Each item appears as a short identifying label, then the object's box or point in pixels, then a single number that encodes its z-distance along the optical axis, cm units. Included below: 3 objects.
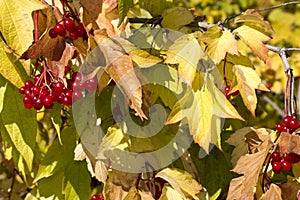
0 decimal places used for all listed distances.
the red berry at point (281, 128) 101
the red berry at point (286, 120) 101
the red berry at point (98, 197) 105
